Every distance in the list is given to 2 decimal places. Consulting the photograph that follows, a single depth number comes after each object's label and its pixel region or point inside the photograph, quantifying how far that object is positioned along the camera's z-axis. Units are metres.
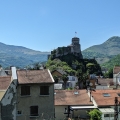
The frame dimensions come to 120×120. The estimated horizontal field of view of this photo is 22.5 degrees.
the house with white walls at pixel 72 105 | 43.44
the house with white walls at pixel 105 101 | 41.19
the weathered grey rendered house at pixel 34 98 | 29.59
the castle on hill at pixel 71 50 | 181.12
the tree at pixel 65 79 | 102.99
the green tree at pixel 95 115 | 37.36
